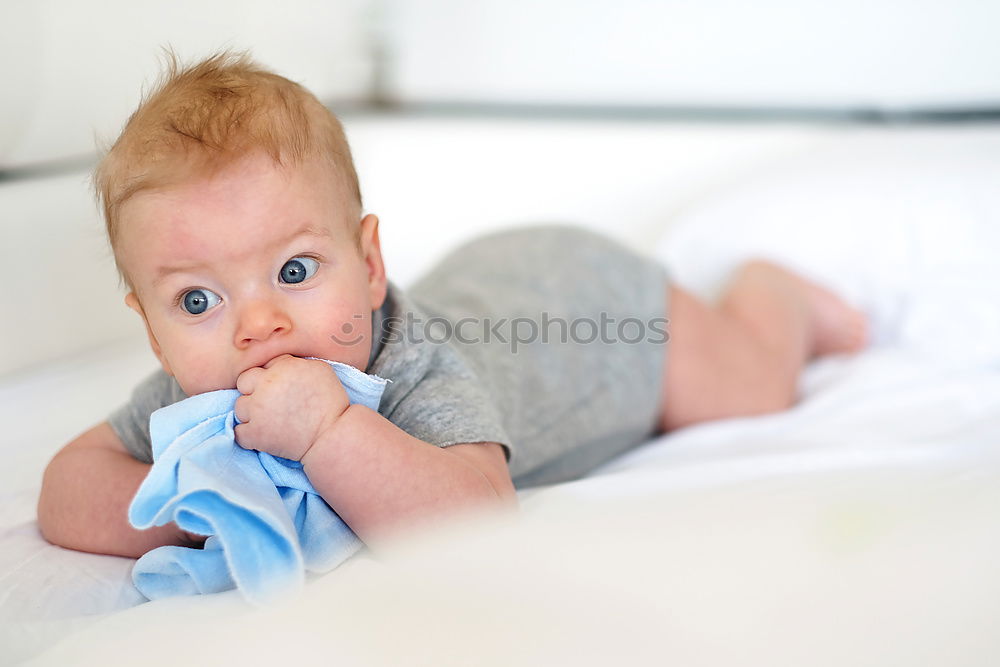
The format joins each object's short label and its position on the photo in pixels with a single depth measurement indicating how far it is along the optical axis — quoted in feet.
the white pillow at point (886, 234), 4.12
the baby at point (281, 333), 1.99
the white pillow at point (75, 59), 3.42
